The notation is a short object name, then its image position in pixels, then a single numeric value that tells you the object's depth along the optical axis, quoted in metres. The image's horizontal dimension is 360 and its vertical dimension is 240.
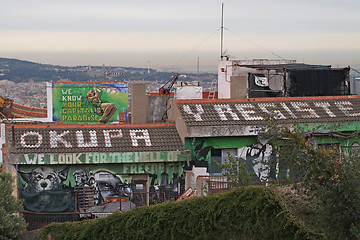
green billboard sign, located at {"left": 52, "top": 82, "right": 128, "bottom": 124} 53.59
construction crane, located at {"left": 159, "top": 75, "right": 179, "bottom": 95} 36.19
